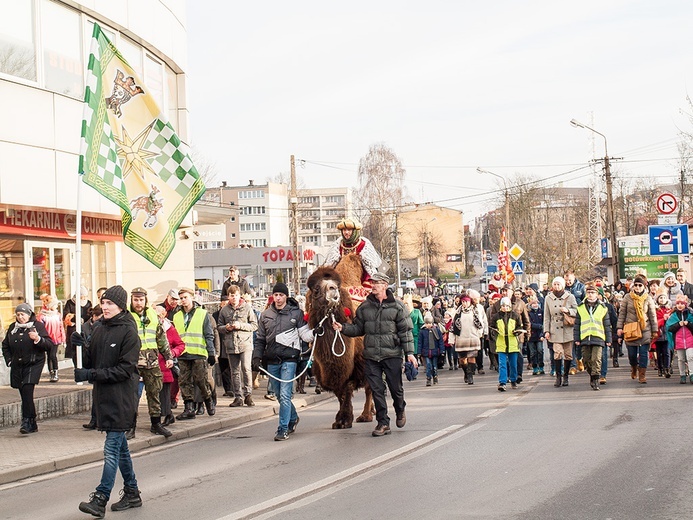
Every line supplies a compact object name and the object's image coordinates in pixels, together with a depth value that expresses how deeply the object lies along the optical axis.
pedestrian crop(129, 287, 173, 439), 12.33
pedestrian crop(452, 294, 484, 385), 18.77
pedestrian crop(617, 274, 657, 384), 17.23
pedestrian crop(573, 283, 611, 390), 16.19
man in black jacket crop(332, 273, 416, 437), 11.78
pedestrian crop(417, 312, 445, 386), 19.31
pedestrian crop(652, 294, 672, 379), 17.55
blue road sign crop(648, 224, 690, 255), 24.55
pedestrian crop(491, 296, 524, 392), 16.84
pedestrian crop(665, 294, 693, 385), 16.17
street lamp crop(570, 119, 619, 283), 38.03
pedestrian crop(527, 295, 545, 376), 20.19
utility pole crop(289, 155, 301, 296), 37.09
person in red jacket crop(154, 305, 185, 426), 13.10
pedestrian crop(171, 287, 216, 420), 13.59
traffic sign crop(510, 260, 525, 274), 38.78
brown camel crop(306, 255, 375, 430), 12.00
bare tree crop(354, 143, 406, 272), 83.88
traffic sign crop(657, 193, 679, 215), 24.02
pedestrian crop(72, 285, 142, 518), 7.96
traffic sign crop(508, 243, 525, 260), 38.72
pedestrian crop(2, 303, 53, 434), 12.88
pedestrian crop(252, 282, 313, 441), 11.91
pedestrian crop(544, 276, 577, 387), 17.14
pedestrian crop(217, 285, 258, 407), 15.38
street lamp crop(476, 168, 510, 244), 48.47
